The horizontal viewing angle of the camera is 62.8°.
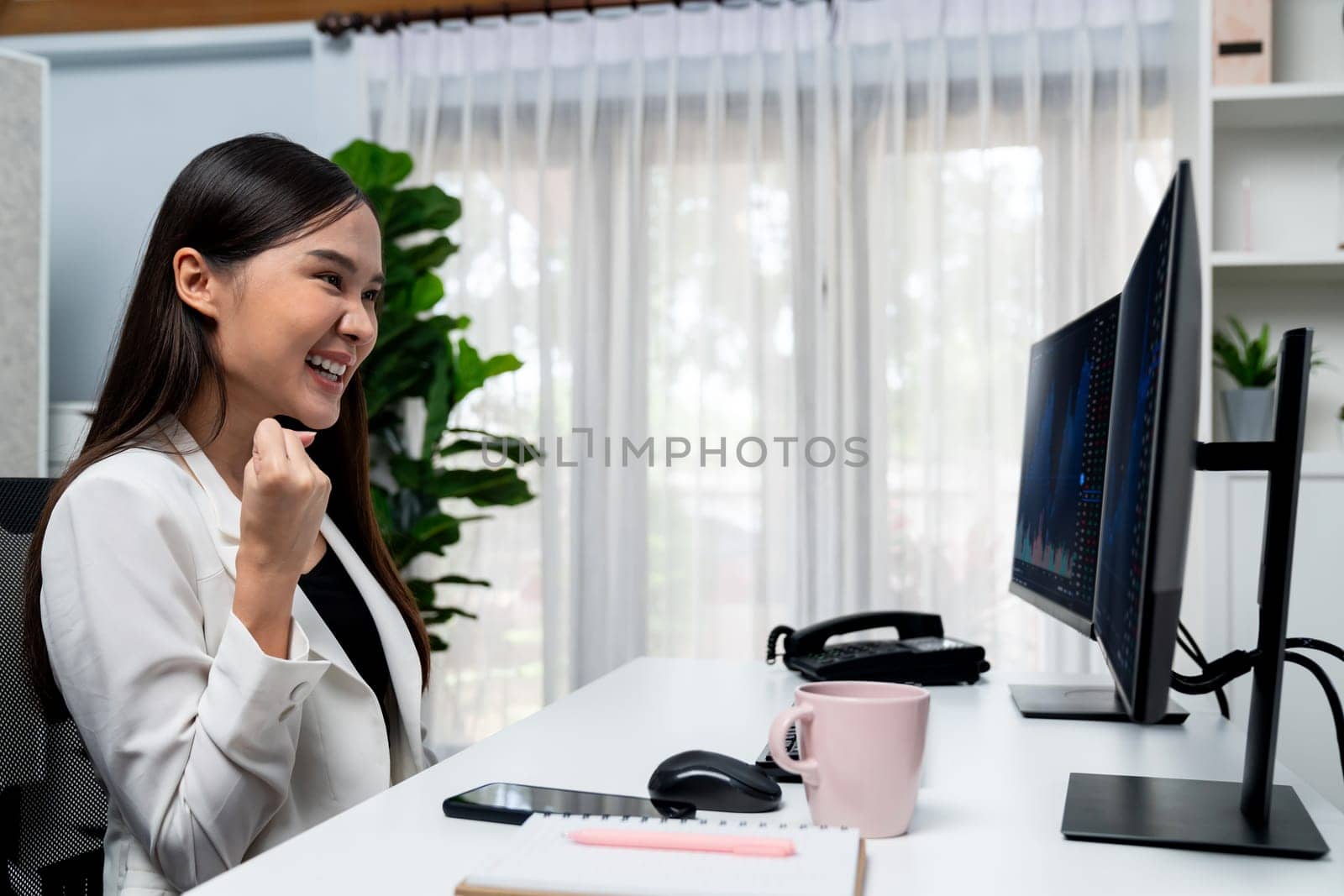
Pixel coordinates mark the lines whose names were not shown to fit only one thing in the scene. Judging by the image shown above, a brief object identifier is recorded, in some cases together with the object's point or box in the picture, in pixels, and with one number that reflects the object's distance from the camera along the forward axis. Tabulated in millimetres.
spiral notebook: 575
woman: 932
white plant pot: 2330
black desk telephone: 1337
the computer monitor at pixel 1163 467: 553
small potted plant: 2334
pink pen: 623
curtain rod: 3057
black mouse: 782
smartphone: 747
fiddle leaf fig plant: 2879
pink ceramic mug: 708
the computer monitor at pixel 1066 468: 1092
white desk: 650
